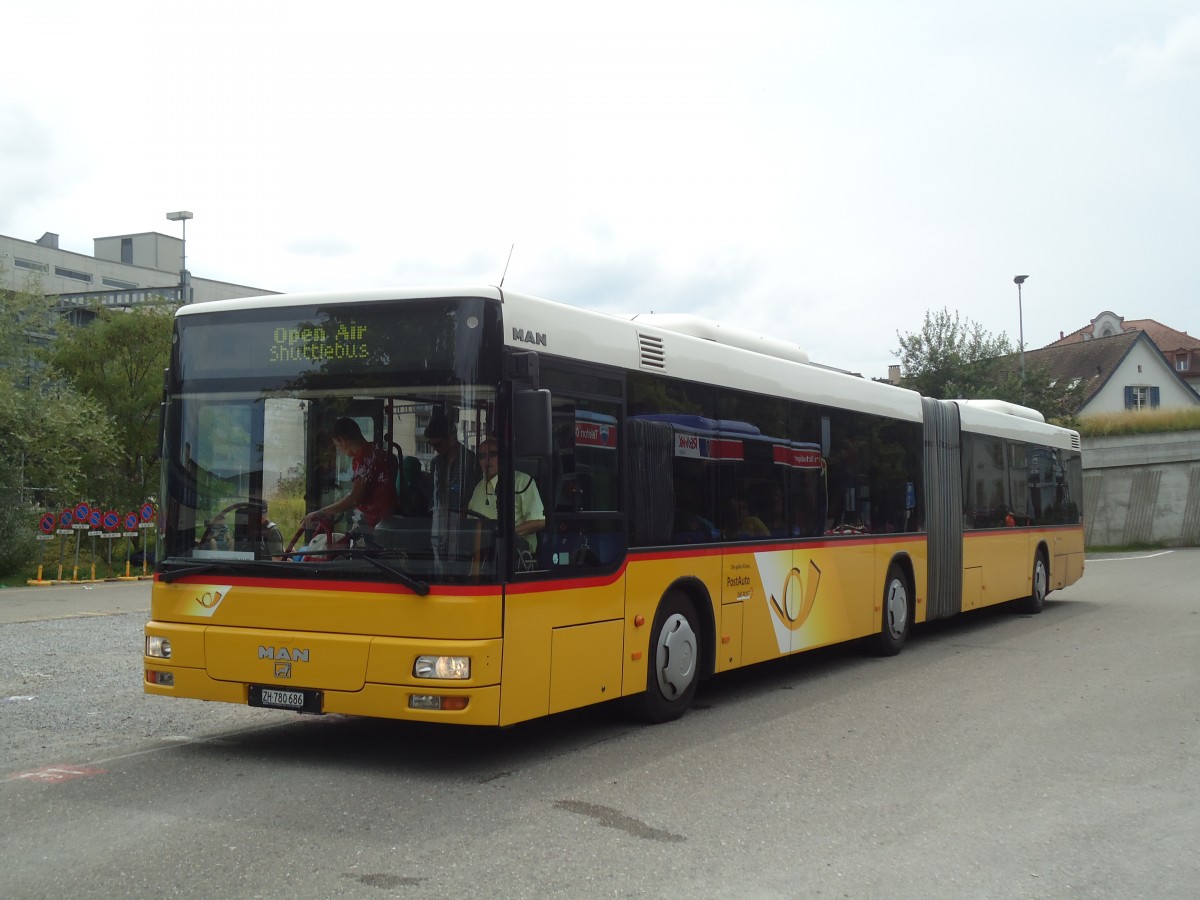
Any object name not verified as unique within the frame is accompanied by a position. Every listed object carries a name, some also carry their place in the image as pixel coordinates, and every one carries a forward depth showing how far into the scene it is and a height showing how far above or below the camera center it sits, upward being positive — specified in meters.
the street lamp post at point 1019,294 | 54.15 +10.70
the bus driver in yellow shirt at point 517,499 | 7.23 +0.21
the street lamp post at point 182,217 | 36.44 +9.25
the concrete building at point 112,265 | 70.44 +16.10
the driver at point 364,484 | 7.38 +0.30
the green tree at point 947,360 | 51.06 +7.39
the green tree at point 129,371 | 34.44 +4.53
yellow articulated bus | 7.21 +0.15
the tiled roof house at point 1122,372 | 71.00 +9.51
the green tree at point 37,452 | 25.89 +1.82
